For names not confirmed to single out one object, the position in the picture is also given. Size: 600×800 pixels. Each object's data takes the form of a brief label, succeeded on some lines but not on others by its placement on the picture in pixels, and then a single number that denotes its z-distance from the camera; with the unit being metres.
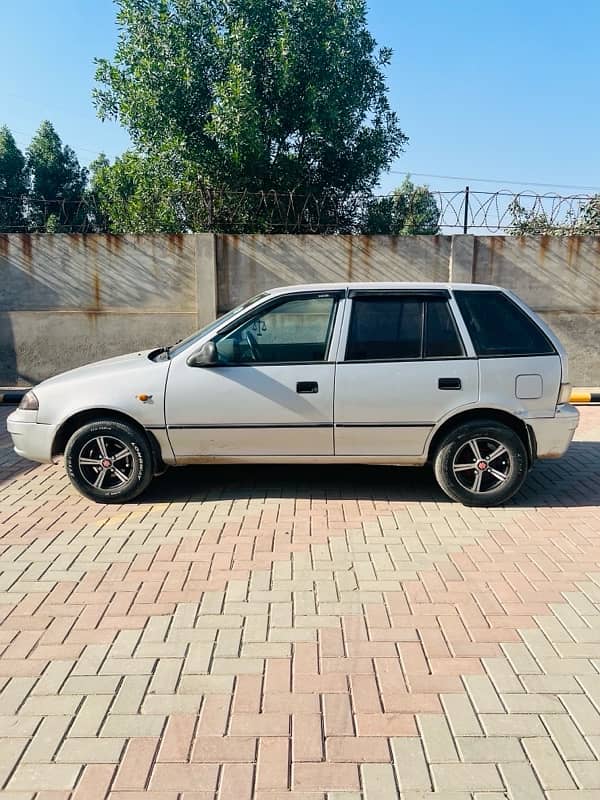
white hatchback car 4.69
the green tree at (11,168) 27.30
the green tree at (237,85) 12.69
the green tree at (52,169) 28.41
